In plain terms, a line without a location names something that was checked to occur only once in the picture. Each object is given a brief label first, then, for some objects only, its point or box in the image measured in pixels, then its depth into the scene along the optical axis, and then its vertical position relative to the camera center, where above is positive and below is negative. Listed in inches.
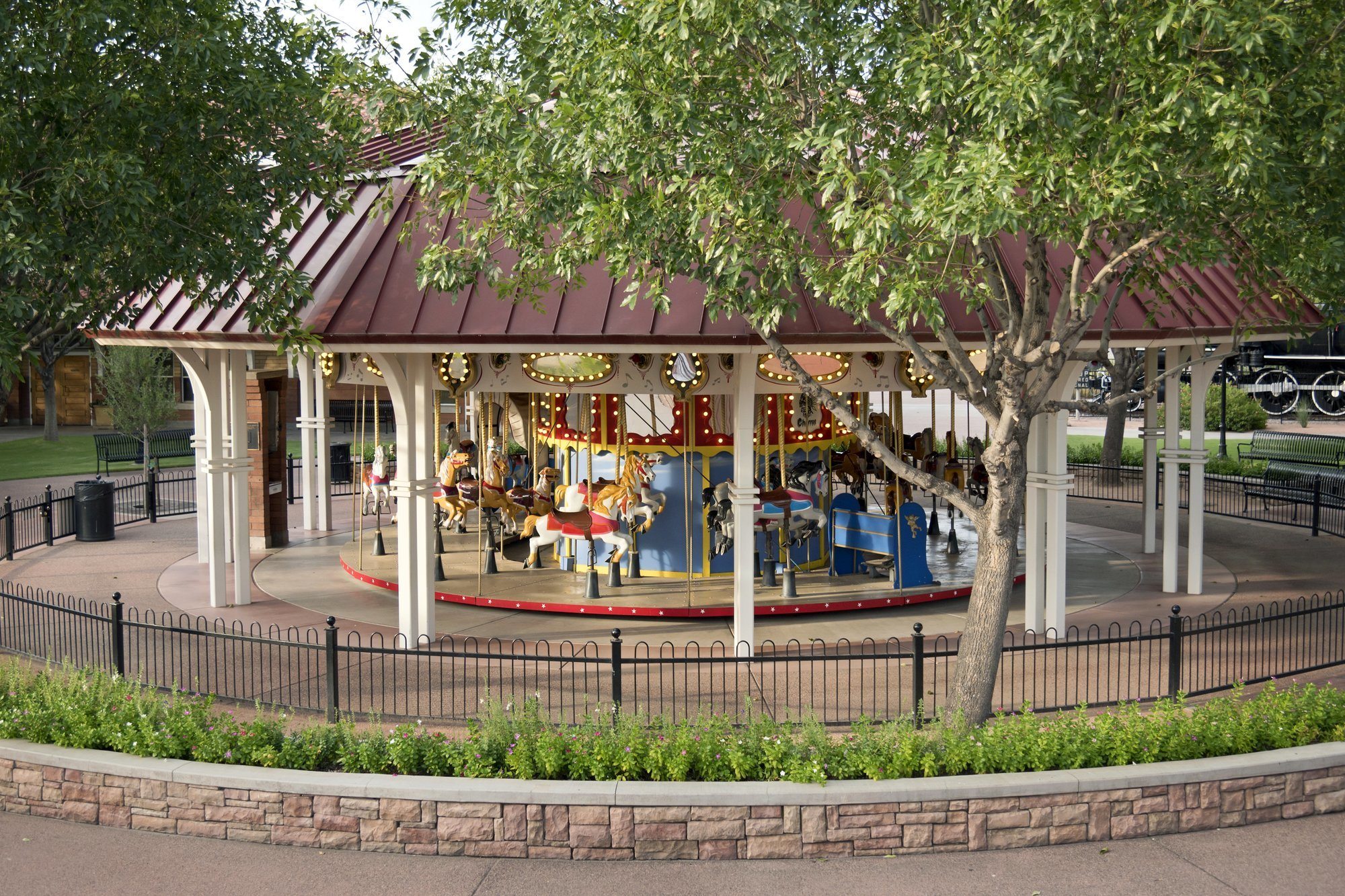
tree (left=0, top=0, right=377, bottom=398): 462.6 +89.2
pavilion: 532.1 +15.0
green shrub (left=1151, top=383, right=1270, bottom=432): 1619.1 -45.9
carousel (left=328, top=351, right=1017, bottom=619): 635.5 -64.5
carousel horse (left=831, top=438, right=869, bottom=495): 797.2 -54.3
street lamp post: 1341.0 -46.5
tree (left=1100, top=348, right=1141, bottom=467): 914.1 -35.5
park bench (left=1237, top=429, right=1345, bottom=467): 1275.8 -75.5
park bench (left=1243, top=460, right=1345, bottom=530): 924.6 -84.6
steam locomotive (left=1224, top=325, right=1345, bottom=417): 1815.9 +2.4
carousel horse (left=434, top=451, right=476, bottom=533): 731.4 -63.0
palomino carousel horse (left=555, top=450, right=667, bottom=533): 647.8 -58.3
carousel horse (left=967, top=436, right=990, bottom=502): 794.8 -64.2
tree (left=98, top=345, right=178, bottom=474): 1264.8 -10.6
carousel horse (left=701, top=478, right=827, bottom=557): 655.1 -68.4
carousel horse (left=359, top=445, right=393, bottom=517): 812.6 -61.7
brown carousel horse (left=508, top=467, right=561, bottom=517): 732.0 -64.9
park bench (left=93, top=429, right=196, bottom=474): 1421.0 -74.8
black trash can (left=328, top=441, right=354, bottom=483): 1258.0 -79.7
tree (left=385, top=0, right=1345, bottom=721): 351.9 +65.5
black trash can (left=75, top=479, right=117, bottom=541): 879.7 -86.4
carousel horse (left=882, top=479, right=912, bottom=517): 713.0 -65.7
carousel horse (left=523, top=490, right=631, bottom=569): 655.8 -73.9
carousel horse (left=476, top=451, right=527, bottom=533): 725.3 -64.7
